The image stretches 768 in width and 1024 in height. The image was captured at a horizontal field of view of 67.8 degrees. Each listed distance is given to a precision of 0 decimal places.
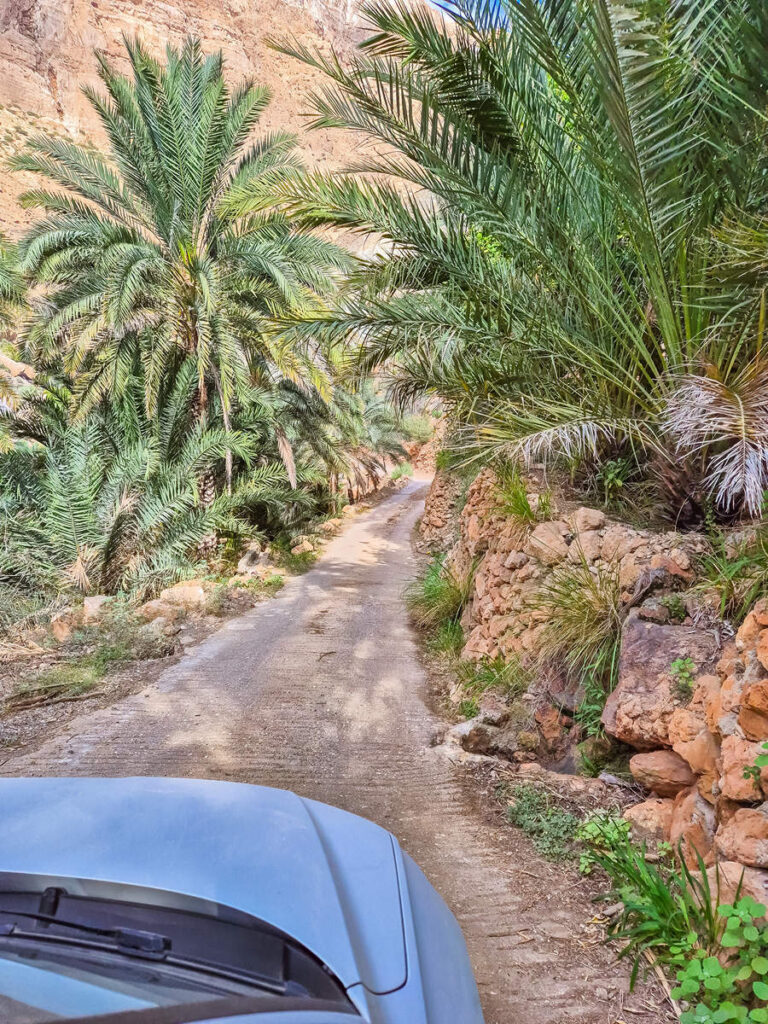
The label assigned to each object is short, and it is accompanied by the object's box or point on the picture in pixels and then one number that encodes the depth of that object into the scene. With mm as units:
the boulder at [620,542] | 3932
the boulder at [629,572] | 3670
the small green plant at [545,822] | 2804
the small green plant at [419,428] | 35175
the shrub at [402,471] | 34234
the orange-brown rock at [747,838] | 2041
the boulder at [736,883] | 1977
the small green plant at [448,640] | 6008
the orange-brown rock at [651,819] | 2699
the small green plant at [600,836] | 2658
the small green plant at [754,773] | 2129
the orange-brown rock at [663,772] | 2803
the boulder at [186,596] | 7598
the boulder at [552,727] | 3732
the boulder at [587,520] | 4355
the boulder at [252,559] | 10562
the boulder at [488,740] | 3850
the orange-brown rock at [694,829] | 2377
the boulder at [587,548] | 4164
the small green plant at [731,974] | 1705
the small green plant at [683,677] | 2947
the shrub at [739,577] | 2984
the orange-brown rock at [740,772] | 2162
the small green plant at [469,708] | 4406
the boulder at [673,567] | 3546
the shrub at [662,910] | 2014
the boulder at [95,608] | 6862
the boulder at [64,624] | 6521
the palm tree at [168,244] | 8789
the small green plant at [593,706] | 3456
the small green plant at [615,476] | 4930
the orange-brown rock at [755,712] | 2174
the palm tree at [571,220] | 3340
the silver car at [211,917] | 954
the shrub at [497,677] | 4152
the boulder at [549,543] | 4430
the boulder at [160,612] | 7054
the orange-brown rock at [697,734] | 2543
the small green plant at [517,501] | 5051
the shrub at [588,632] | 3562
